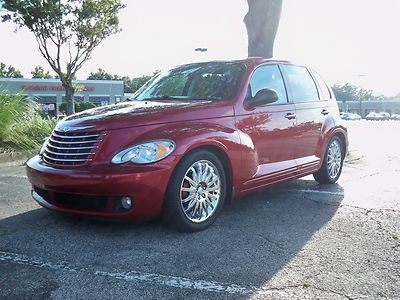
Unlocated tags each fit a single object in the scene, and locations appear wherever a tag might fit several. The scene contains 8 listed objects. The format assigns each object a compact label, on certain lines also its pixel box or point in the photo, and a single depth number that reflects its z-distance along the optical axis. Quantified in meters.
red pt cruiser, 3.65
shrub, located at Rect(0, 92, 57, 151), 9.14
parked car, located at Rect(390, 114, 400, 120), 69.86
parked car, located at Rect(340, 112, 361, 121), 63.34
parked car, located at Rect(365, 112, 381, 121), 69.38
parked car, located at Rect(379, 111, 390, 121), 68.89
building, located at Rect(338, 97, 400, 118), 93.62
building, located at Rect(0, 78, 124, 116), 50.72
